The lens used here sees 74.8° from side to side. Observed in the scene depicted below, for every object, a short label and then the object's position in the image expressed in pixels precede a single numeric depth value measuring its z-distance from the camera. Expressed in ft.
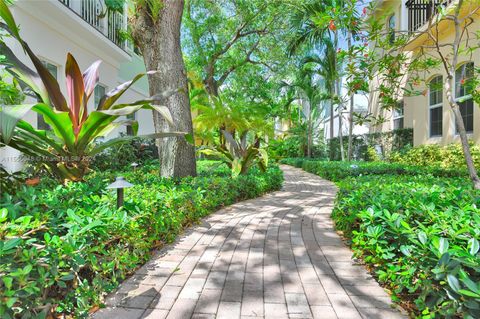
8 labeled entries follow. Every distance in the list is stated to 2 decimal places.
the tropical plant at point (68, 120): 10.24
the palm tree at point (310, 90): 60.45
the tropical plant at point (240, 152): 25.66
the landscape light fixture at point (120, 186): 9.12
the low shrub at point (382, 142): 41.70
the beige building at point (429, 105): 29.99
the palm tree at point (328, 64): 43.57
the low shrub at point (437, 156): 28.19
